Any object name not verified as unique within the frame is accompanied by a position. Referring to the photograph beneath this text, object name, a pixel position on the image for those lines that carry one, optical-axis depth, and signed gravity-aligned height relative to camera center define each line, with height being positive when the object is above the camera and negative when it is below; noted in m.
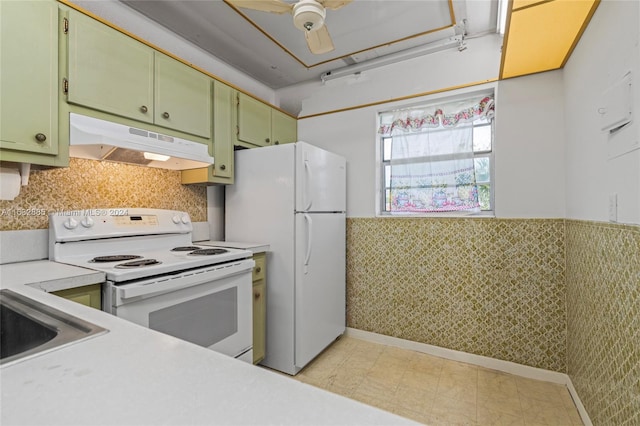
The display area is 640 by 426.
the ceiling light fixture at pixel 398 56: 2.45 +1.38
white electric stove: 1.36 -0.30
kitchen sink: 0.63 -0.27
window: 2.48 +0.50
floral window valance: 2.45 +0.84
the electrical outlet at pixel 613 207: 1.29 +0.04
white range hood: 1.54 +0.38
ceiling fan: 1.50 +1.04
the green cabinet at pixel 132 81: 1.54 +0.78
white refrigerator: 2.23 -0.15
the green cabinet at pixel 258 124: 2.48 +0.80
